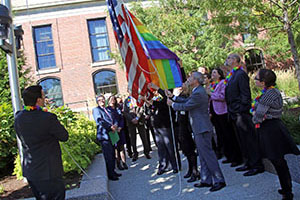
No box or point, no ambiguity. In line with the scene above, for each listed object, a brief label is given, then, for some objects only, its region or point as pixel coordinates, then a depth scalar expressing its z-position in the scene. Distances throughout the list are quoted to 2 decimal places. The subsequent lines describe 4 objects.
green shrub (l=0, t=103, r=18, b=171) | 6.12
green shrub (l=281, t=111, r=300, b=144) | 5.06
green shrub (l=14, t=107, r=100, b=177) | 5.43
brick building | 23.53
